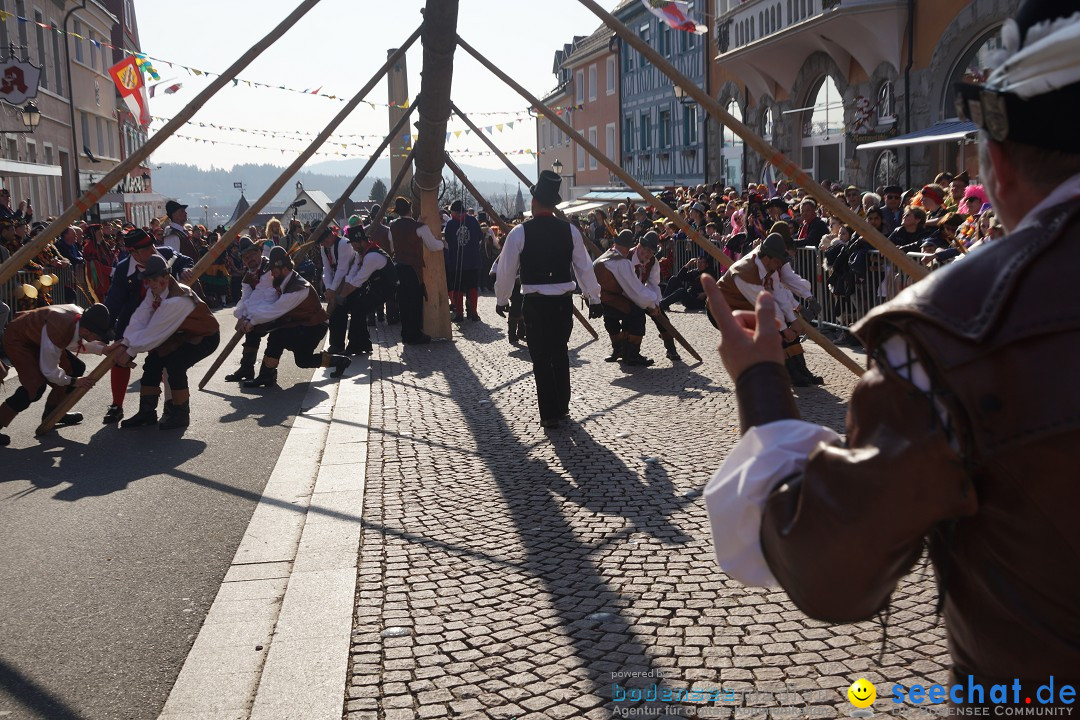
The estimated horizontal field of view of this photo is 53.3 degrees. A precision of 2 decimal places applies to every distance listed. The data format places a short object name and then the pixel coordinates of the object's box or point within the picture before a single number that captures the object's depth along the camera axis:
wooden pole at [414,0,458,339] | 9.60
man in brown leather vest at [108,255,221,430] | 9.05
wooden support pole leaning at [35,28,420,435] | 8.91
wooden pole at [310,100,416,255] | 12.58
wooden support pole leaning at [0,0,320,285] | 7.59
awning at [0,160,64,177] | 19.77
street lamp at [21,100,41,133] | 20.78
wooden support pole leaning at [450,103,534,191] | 13.33
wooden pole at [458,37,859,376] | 8.60
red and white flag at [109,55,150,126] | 20.77
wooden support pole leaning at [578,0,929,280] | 5.23
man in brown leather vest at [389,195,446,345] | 14.48
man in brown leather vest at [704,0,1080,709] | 1.34
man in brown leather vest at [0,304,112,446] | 8.91
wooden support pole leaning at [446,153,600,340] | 13.91
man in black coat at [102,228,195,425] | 9.45
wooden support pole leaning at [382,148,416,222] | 14.20
